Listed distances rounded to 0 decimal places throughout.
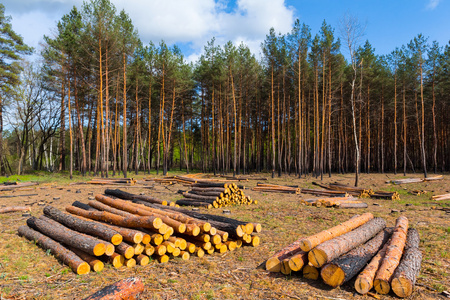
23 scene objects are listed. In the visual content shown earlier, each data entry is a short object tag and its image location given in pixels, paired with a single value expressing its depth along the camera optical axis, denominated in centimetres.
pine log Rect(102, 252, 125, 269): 489
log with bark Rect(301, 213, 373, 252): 459
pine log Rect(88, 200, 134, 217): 688
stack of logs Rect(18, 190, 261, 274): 497
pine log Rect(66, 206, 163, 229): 531
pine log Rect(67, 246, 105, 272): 471
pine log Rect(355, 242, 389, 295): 391
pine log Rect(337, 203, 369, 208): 1182
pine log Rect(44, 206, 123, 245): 507
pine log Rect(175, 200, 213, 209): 1109
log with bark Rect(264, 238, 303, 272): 480
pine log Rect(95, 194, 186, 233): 570
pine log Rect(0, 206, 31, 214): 939
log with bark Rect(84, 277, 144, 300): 344
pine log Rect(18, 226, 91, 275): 463
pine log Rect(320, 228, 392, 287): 410
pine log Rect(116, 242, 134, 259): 495
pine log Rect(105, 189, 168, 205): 887
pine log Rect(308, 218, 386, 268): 428
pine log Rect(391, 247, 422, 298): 380
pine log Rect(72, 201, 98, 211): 818
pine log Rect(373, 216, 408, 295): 393
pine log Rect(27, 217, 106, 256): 480
